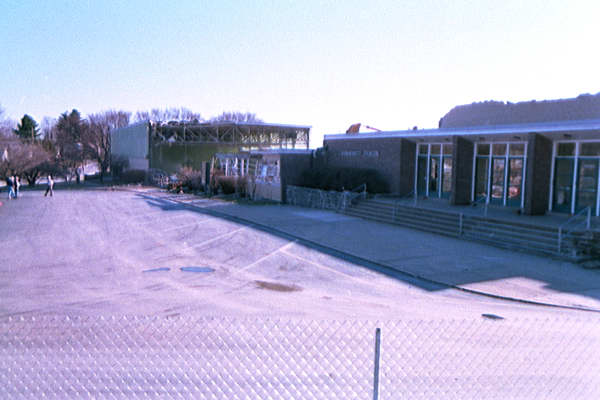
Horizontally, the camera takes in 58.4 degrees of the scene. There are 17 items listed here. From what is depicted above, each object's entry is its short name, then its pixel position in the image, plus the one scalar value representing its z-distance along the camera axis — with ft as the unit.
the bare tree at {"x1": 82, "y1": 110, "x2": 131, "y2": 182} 252.42
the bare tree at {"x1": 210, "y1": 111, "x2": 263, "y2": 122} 317.18
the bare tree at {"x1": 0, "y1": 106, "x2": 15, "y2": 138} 197.94
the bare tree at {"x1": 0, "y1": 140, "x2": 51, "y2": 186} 193.47
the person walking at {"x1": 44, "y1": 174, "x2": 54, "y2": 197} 129.08
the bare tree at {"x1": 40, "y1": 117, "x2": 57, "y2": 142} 296.51
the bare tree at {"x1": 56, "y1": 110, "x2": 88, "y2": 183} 232.12
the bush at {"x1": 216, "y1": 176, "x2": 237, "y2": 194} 122.01
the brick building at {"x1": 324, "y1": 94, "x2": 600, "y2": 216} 64.59
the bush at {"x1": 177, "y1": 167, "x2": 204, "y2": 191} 137.69
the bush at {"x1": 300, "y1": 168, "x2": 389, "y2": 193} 93.61
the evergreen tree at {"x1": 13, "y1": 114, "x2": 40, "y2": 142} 307.41
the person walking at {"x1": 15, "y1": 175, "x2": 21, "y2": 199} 123.75
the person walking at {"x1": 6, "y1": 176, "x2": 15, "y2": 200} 121.09
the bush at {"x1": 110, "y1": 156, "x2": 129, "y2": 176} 224.72
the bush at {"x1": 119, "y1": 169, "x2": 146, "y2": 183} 191.21
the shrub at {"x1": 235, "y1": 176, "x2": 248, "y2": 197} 117.70
